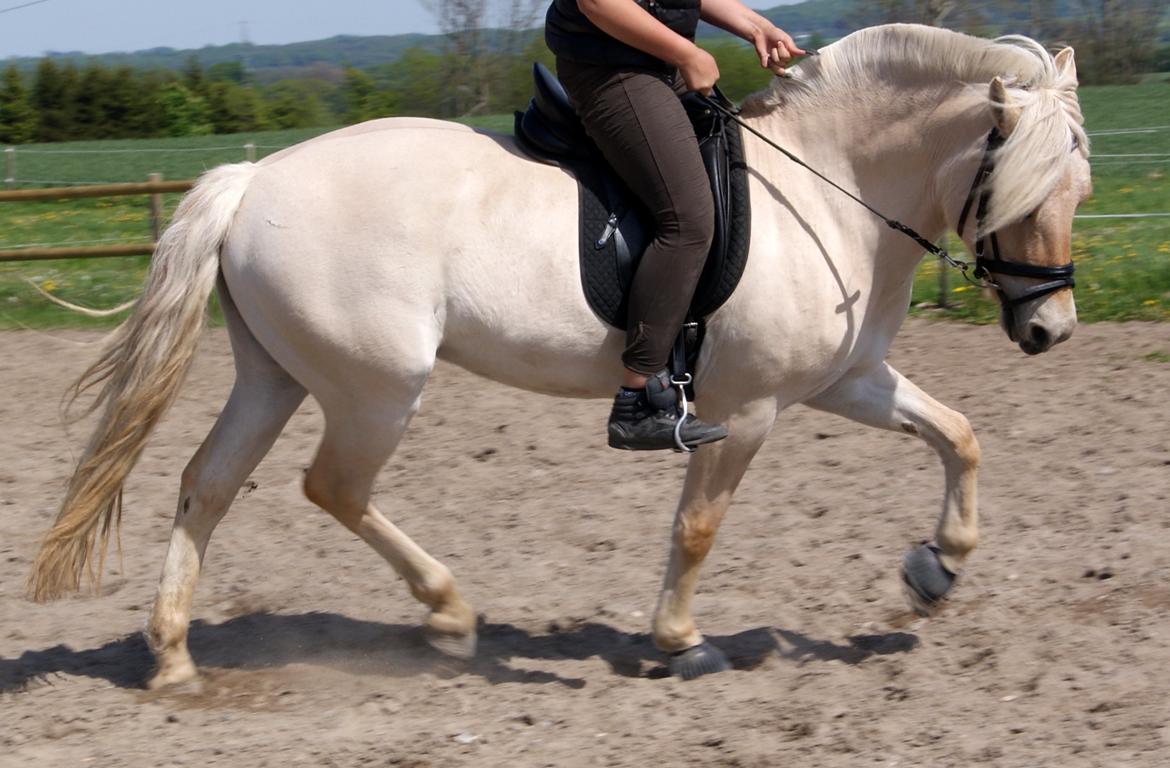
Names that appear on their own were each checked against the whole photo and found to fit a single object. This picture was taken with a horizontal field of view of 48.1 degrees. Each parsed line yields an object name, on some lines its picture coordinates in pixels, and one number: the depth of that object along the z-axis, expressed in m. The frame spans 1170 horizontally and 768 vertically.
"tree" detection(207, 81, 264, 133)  45.50
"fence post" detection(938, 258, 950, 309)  9.33
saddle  4.02
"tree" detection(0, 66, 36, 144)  41.22
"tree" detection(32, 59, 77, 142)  41.50
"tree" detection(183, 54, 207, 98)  45.34
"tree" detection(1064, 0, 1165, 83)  41.06
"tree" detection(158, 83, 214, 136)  42.62
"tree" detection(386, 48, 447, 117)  43.72
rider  3.91
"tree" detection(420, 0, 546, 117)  43.12
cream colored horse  4.00
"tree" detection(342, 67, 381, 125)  47.12
